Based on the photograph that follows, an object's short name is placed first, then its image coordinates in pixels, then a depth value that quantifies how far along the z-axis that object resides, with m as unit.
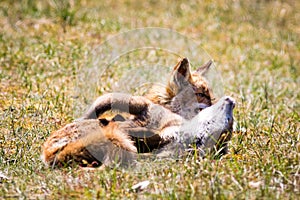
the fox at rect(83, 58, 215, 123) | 10.87
